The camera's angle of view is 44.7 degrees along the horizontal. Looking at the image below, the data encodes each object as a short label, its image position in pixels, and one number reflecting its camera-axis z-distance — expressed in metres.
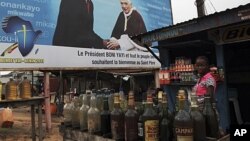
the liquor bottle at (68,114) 3.50
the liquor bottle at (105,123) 3.02
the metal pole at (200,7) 12.65
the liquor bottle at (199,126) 2.42
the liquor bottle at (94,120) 3.07
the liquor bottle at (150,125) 2.50
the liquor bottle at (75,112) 3.39
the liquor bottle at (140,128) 2.63
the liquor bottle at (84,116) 3.23
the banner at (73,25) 8.92
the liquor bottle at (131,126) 2.69
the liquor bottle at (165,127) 2.52
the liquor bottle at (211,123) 2.56
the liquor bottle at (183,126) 2.34
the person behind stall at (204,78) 4.53
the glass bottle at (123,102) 3.02
